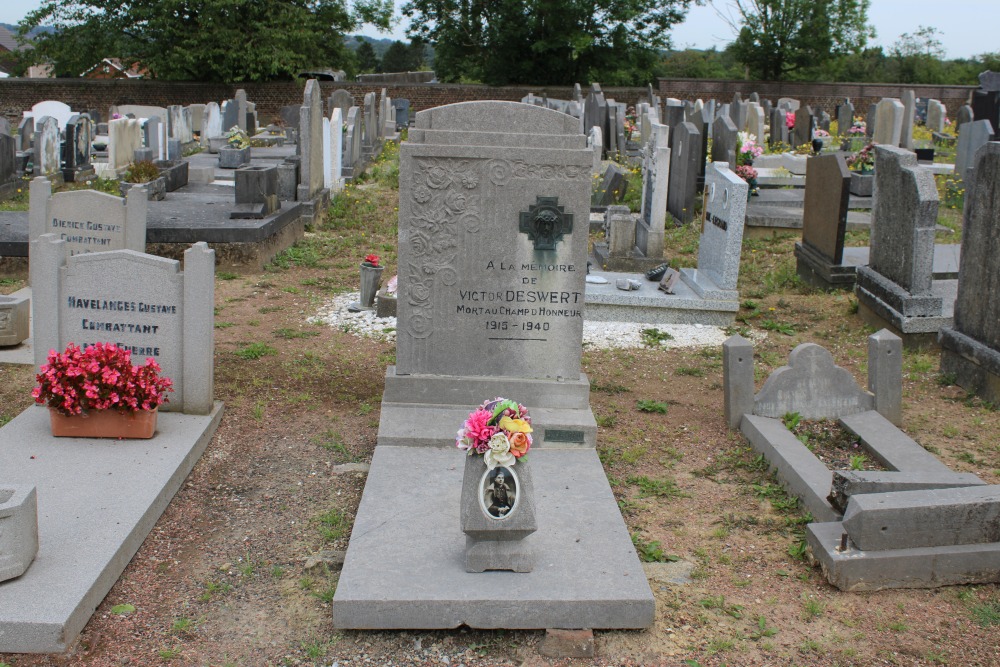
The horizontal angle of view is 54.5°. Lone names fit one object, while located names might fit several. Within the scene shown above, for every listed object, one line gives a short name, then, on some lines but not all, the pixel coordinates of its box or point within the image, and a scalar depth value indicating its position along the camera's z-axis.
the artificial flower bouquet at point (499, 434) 4.12
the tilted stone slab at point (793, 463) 5.17
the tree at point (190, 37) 35.75
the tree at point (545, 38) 40.12
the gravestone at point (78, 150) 15.70
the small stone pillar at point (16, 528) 3.98
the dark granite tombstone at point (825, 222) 10.20
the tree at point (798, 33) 41.97
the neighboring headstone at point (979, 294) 7.26
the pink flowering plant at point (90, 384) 5.45
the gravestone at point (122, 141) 15.99
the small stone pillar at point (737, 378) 6.30
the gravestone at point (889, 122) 21.92
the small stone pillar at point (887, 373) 6.48
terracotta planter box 5.60
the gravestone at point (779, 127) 24.22
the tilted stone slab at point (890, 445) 5.60
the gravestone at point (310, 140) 13.42
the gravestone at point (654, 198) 10.41
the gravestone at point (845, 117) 28.95
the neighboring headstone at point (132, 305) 5.95
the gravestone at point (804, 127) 23.22
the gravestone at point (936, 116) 28.81
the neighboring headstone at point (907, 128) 23.14
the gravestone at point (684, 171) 13.24
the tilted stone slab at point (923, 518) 4.46
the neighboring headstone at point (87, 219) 8.27
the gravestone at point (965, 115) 21.86
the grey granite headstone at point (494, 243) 5.97
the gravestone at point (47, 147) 15.48
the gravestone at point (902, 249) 8.47
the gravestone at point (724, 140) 14.17
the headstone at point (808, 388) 6.41
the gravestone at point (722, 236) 9.14
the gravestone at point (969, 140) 17.39
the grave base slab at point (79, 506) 3.87
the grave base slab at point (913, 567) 4.51
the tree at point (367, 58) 55.00
